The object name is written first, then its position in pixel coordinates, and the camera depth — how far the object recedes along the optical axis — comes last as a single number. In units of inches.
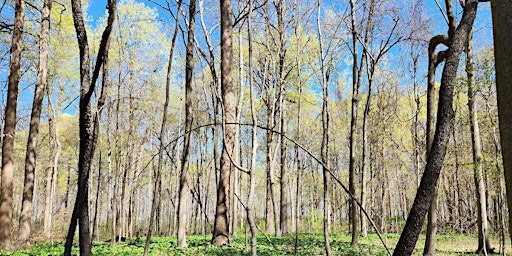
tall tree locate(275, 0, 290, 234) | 647.8
